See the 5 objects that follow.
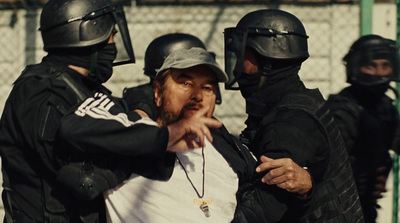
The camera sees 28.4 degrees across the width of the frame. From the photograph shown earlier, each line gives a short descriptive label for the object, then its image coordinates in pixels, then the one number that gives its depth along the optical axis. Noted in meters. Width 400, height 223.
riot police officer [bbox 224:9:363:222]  3.33
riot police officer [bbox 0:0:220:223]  2.86
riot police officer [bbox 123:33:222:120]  5.74
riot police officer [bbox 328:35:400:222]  4.87
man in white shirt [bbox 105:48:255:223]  2.88
